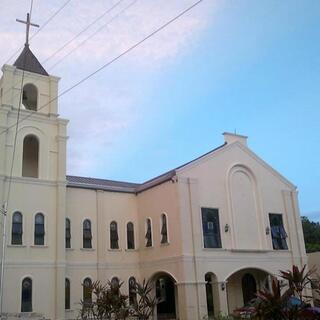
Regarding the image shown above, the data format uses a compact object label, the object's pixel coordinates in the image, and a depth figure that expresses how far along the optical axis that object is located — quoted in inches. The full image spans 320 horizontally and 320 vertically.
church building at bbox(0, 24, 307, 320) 1102.4
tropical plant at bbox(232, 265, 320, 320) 507.2
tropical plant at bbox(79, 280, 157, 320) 814.5
